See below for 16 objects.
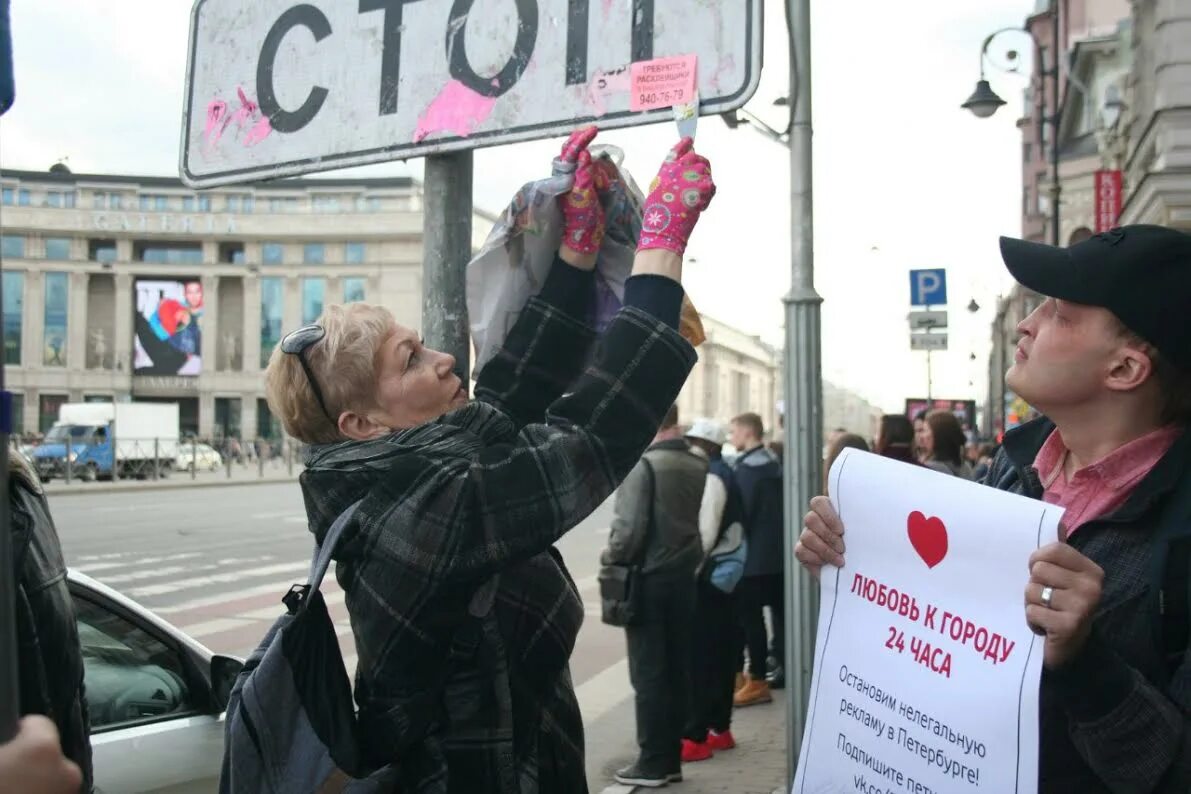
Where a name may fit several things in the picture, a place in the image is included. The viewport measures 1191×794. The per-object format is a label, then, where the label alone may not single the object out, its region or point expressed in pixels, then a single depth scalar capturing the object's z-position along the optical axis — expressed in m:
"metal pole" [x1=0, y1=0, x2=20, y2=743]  0.94
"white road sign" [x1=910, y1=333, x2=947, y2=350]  14.32
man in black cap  1.51
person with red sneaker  6.68
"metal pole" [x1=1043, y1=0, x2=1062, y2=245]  20.88
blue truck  39.16
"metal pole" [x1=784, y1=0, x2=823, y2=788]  4.87
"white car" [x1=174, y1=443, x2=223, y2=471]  49.22
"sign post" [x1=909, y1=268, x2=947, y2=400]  14.45
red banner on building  21.89
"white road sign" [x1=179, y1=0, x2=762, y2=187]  2.01
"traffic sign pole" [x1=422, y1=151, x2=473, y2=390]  2.31
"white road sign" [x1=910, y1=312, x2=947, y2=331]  14.49
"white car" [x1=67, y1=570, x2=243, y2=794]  3.16
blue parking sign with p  14.49
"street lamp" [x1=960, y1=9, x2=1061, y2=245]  16.80
